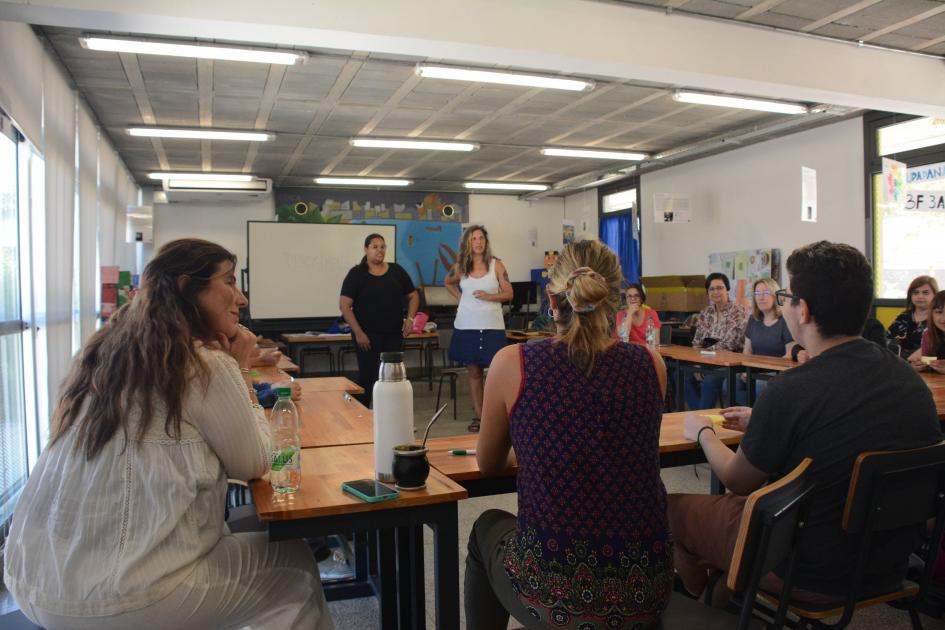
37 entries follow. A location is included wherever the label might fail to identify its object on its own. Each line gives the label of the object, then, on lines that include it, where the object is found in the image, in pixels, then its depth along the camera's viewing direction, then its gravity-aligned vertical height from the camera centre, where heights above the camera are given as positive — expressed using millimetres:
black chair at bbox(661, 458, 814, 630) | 1466 -493
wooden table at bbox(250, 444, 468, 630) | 1576 -466
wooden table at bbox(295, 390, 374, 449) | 2330 -426
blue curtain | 11234 +956
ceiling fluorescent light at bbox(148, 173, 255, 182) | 10883 +1923
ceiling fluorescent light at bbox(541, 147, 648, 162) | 9489 +1944
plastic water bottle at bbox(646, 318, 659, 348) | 5384 -272
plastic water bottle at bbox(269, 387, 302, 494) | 1693 -341
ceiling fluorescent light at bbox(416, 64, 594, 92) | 5883 +1861
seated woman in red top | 5875 -153
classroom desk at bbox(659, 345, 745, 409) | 4895 -416
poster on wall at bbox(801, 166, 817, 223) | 6557 +935
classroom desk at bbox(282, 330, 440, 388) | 8414 -442
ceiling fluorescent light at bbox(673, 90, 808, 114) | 6770 +1878
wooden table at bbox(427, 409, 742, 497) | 1924 -445
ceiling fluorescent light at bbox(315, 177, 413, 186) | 11555 +1931
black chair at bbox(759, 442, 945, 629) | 1567 -456
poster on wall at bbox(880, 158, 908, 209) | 6270 +980
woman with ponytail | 1498 -368
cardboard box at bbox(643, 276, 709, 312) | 9469 +69
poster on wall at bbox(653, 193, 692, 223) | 9484 +1183
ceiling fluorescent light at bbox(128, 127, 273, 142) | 8039 +1904
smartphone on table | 1611 -425
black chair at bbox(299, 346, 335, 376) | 9262 -681
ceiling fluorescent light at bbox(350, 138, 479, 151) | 8789 +1930
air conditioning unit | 11023 +1742
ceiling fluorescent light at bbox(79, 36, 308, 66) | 5168 +1853
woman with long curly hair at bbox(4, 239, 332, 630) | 1444 -384
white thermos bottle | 1774 -275
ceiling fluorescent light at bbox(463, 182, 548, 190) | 12203 +1938
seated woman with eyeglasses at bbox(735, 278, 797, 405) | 5219 -226
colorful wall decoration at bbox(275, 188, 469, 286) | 12164 +1486
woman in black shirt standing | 5148 -40
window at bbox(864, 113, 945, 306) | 6922 +804
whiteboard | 9758 +542
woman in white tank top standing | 5402 +8
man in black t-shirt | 1642 -272
